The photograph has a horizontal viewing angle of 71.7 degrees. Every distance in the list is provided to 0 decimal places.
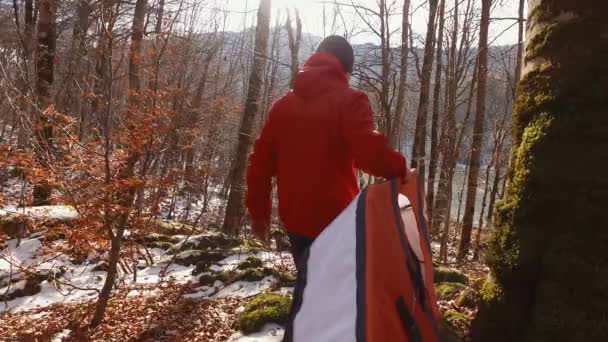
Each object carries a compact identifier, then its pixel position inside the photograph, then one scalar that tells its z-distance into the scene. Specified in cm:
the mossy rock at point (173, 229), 1135
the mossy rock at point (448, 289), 432
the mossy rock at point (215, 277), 689
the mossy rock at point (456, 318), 311
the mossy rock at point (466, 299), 364
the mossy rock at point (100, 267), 811
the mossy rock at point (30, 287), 695
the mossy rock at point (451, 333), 258
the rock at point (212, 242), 948
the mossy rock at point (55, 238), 761
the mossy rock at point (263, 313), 430
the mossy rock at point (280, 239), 895
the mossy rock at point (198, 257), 834
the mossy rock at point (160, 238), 1002
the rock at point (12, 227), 845
